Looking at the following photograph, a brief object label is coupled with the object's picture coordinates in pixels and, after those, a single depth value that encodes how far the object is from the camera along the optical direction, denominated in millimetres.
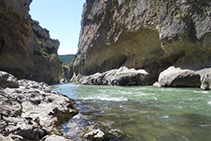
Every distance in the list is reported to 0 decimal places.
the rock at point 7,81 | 5421
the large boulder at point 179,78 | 11859
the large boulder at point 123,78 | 18655
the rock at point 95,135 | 2916
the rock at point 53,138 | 2341
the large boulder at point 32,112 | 2391
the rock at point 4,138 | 1855
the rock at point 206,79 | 10019
